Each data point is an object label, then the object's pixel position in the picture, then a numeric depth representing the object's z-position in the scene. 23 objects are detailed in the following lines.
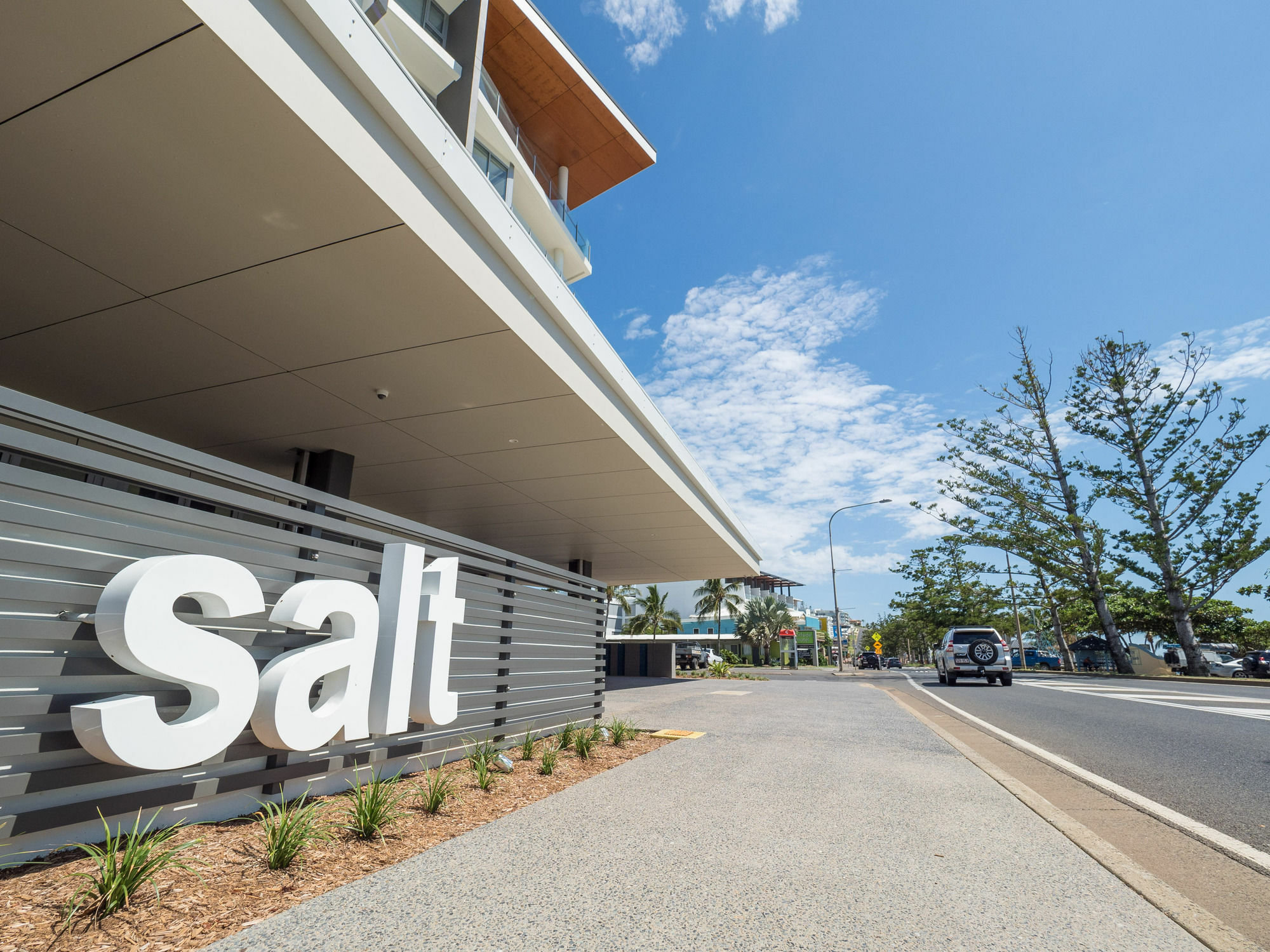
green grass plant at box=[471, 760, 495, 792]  5.43
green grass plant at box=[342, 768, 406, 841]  3.98
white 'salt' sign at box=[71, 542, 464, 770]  3.13
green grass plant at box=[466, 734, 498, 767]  5.88
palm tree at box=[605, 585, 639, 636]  51.01
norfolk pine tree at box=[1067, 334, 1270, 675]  31.20
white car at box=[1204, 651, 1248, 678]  31.94
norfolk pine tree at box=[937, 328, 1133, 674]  35.84
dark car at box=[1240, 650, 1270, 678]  28.88
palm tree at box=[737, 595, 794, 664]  66.25
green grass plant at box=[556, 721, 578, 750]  7.40
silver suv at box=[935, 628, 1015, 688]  21.53
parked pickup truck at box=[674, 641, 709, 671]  36.59
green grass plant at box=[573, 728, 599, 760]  7.10
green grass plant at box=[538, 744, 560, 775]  6.20
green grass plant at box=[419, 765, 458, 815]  4.69
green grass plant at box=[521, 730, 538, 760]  6.77
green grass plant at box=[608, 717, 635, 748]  8.02
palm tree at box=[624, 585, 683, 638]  53.44
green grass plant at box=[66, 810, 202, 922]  2.68
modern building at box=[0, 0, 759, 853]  3.13
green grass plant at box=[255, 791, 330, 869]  3.38
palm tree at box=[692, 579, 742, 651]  63.41
